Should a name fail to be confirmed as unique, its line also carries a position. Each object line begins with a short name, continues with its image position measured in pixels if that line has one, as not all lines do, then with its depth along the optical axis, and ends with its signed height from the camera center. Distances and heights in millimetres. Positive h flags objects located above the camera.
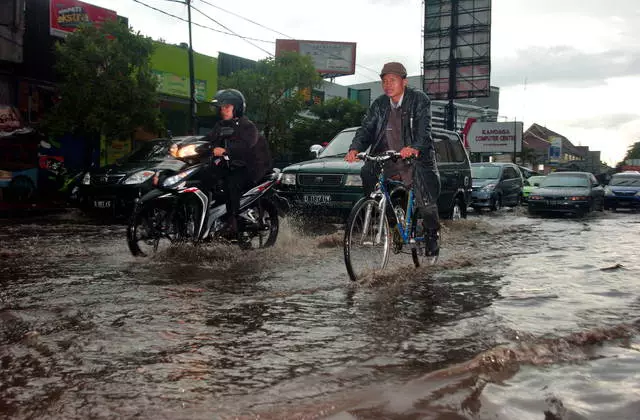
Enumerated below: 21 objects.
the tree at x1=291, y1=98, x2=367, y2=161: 35281 +3059
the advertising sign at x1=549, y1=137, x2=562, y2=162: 87250 +3393
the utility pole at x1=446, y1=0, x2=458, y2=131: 41094 +7785
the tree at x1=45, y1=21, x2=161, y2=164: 18109 +2584
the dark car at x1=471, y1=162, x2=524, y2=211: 19062 -266
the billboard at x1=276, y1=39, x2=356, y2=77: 49500 +9634
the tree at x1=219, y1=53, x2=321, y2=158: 27984 +3944
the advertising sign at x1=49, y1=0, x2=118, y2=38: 20031 +5195
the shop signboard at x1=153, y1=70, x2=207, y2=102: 25016 +3664
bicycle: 5230 -458
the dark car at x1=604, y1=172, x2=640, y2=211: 20984 -504
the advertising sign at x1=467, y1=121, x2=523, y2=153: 49250 +3184
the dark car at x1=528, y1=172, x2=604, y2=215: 17969 -516
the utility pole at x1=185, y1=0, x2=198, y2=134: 22359 +2490
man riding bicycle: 5629 +363
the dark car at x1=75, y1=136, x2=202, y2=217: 11703 -196
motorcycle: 6352 -378
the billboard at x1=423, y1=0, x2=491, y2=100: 40566 +8494
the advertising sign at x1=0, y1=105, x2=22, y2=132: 18391 +1582
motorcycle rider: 6641 +292
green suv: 9391 -83
